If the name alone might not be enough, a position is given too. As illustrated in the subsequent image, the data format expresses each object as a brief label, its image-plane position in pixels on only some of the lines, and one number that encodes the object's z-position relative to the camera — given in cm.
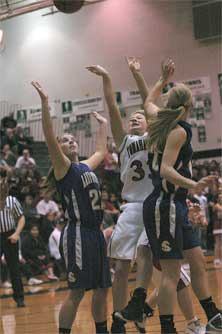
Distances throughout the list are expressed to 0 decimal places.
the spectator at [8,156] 1725
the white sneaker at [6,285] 1155
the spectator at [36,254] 1221
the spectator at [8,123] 1961
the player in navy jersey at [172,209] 430
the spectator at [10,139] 1822
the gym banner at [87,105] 2164
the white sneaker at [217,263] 1260
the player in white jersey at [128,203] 493
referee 894
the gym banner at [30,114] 2214
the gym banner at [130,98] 2119
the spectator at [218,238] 1310
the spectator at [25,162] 1695
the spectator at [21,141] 1853
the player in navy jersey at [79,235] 464
